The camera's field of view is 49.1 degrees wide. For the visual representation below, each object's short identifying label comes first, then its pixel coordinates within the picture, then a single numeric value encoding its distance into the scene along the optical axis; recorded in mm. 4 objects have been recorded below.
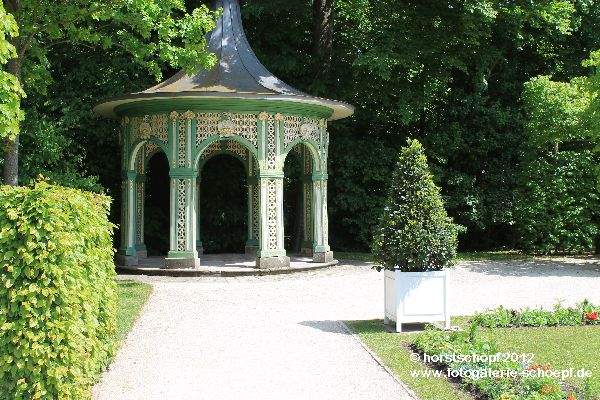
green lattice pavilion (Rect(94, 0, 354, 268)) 14695
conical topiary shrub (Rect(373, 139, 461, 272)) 8352
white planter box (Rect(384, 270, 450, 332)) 8359
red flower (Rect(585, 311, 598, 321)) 8594
